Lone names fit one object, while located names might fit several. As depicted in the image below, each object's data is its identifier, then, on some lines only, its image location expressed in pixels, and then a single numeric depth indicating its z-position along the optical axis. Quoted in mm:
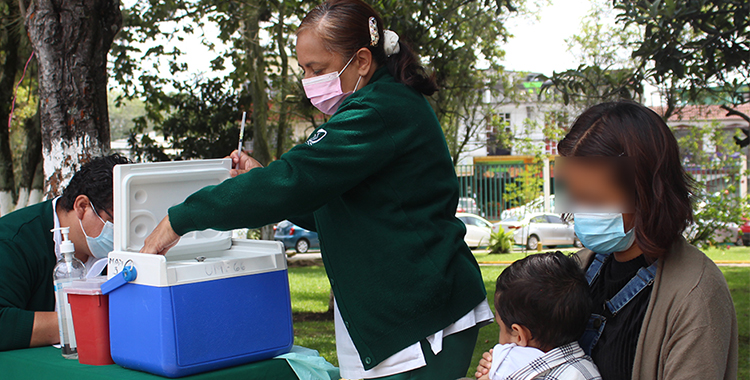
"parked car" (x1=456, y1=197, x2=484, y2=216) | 19000
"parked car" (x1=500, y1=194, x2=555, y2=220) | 16984
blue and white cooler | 1685
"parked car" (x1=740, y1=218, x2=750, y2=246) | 16756
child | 1578
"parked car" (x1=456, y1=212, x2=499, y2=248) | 17875
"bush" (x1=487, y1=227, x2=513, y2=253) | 15945
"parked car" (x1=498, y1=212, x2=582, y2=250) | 17281
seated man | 2160
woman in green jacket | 1560
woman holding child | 1412
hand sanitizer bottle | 2021
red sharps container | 1903
